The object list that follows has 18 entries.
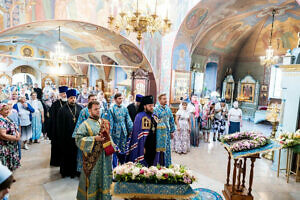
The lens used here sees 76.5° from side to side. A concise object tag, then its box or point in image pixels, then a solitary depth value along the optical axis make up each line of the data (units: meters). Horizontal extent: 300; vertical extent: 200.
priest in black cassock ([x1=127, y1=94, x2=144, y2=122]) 6.40
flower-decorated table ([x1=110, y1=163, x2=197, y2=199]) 2.26
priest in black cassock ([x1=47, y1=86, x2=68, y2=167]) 4.96
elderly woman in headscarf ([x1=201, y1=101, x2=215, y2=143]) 8.14
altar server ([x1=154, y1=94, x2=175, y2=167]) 3.92
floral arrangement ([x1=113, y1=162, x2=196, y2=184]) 2.27
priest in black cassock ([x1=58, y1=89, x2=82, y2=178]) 4.53
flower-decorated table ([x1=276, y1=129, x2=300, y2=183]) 4.53
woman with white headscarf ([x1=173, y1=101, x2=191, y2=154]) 6.63
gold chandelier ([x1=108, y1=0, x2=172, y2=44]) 4.46
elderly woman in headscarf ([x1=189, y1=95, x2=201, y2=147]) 7.40
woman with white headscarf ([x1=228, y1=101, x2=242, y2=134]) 7.57
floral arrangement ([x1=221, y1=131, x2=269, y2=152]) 3.41
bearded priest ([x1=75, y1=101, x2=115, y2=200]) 2.89
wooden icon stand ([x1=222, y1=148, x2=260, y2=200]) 3.73
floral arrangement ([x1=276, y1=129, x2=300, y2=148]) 4.52
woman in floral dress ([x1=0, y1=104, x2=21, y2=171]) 3.47
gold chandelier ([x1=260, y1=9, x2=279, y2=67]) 10.67
